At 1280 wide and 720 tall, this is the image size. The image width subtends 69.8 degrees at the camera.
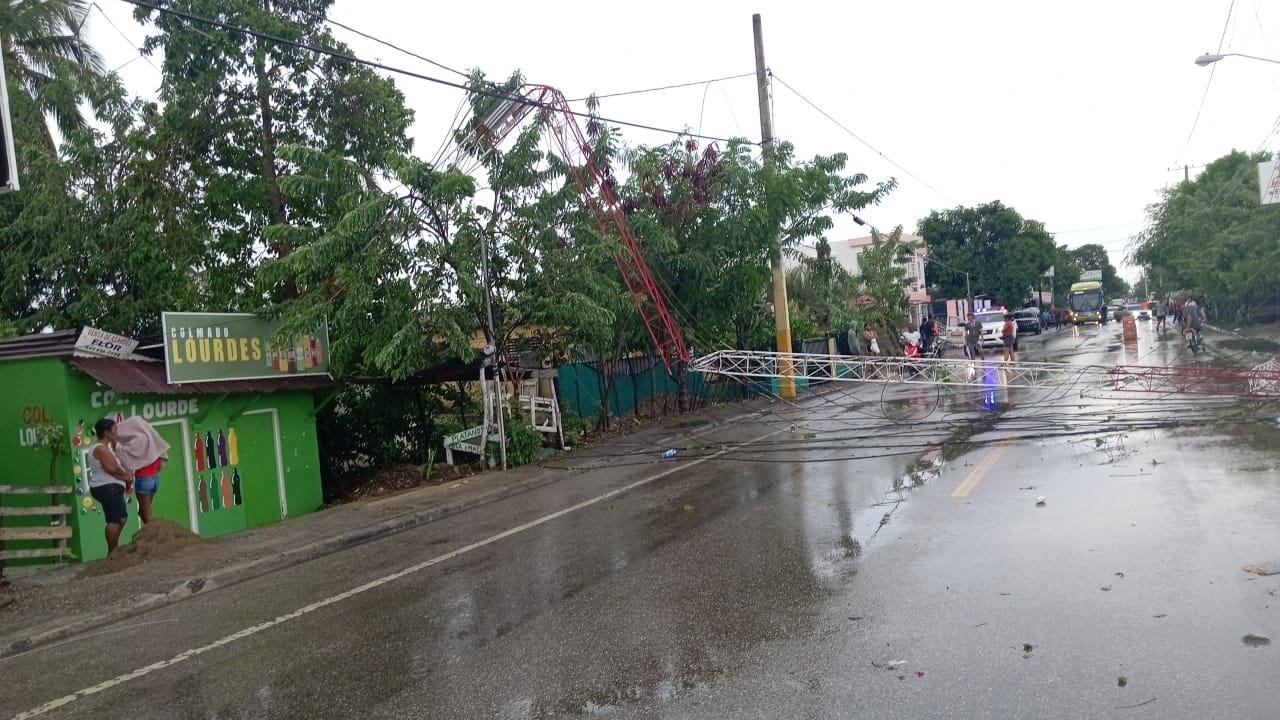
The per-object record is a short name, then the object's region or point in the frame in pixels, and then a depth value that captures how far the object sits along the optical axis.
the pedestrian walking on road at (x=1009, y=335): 28.25
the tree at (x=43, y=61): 18.52
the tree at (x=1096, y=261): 133.00
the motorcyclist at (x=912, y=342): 28.19
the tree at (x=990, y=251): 69.56
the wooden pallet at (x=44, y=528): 9.41
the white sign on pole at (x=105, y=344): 10.56
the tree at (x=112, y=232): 15.26
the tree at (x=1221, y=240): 38.22
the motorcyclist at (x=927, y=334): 31.63
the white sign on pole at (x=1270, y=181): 28.69
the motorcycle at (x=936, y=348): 30.83
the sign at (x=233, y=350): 11.85
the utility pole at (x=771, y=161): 23.21
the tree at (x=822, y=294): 31.17
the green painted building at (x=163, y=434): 10.46
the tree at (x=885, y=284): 39.12
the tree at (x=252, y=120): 15.45
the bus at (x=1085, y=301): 68.75
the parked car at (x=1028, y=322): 55.22
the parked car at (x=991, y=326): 41.50
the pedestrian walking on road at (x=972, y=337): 26.42
